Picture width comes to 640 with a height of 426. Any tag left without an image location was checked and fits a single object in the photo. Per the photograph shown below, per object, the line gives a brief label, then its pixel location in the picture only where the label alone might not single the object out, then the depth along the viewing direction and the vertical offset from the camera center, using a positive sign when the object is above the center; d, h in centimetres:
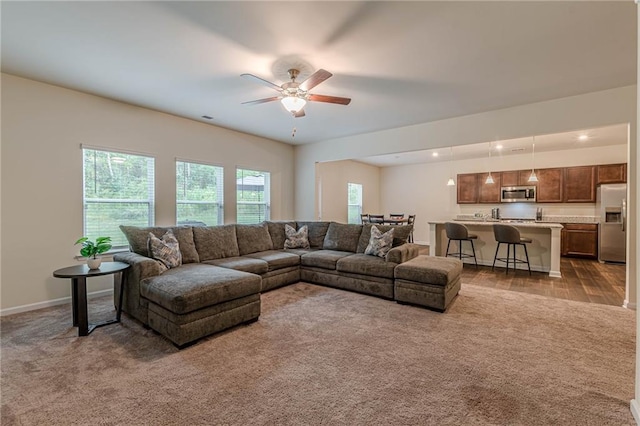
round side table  268 -75
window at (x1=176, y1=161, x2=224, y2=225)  480 +28
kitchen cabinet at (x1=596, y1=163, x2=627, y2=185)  641 +83
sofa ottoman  329 -88
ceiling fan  287 +118
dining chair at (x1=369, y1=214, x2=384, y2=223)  785 -26
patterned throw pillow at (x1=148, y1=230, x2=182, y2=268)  333 -48
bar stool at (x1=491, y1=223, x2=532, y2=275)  500 -48
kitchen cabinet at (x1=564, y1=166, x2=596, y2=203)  677 +61
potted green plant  287 -41
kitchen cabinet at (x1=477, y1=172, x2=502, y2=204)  780 +57
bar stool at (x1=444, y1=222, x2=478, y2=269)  546 -45
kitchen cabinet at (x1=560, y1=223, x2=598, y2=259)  663 -72
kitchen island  504 -66
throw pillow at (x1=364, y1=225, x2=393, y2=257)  419 -50
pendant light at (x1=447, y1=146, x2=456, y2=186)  864 +125
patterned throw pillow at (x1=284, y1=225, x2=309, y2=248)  516 -51
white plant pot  286 -54
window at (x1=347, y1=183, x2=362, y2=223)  887 +24
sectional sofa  258 -72
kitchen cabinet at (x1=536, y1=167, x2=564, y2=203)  712 +61
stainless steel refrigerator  609 -30
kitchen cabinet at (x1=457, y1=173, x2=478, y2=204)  814 +62
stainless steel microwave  741 +41
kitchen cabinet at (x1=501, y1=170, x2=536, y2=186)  745 +84
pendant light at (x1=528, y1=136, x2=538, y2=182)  682 +131
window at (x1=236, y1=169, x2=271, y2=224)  573 +29
